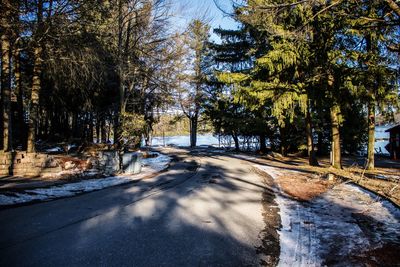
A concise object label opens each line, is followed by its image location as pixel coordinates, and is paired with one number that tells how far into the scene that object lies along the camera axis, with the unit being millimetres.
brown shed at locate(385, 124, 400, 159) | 26375
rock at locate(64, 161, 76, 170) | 13480
